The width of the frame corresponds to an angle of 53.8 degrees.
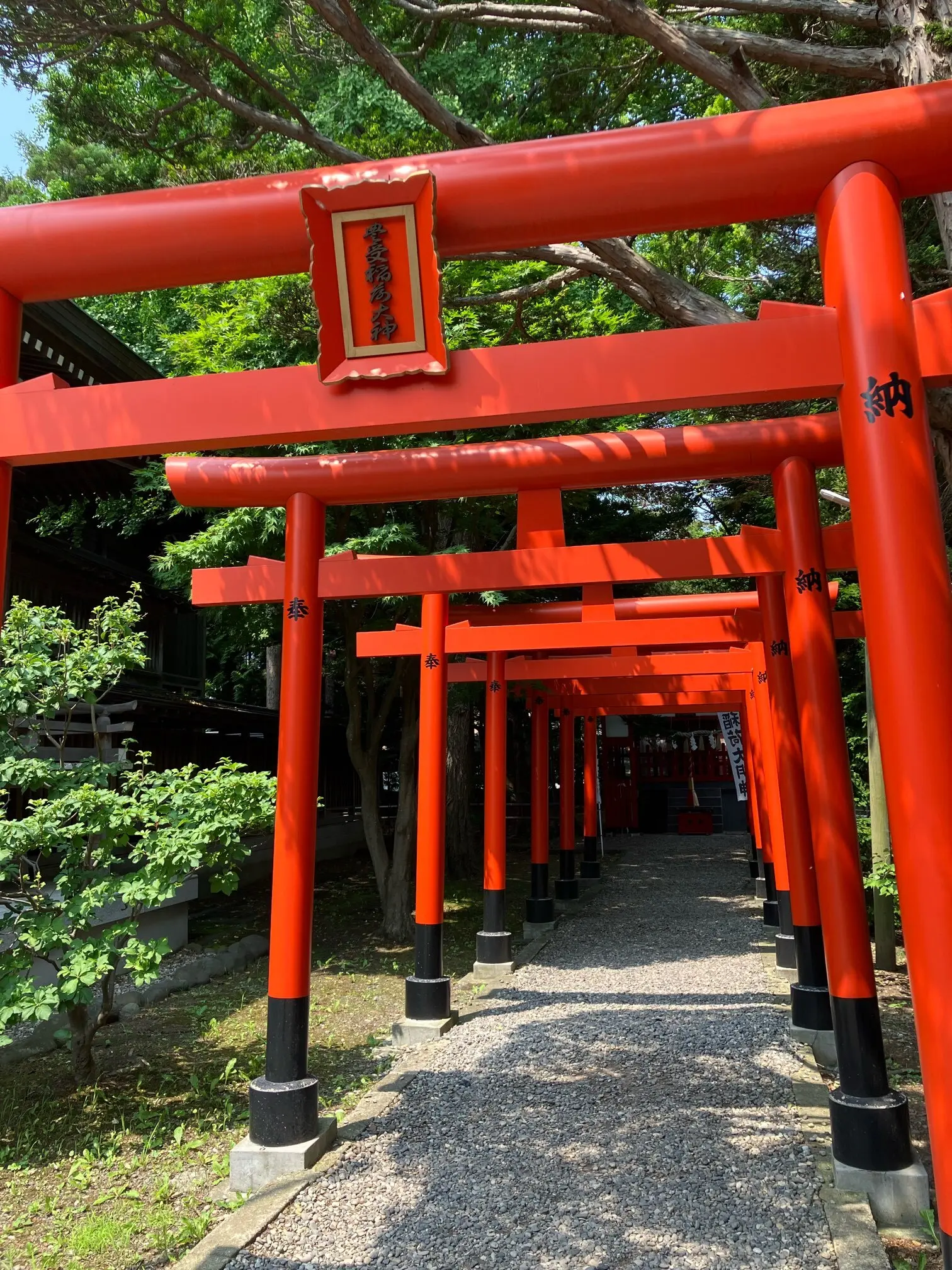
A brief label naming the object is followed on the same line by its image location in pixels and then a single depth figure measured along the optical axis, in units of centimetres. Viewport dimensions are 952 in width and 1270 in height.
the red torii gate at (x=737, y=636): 456
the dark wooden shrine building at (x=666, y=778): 2591
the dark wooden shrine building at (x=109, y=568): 848
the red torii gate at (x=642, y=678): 704
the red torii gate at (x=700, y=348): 279
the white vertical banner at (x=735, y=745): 1690
